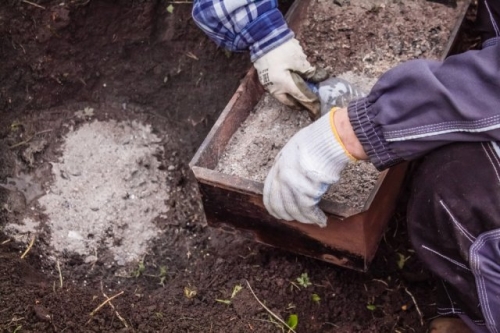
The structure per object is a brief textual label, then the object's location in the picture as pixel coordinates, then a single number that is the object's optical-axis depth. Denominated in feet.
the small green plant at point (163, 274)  7.57
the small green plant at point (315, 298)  7.23
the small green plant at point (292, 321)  6.92
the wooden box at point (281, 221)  6.44
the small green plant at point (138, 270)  7.63
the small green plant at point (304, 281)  7.32
